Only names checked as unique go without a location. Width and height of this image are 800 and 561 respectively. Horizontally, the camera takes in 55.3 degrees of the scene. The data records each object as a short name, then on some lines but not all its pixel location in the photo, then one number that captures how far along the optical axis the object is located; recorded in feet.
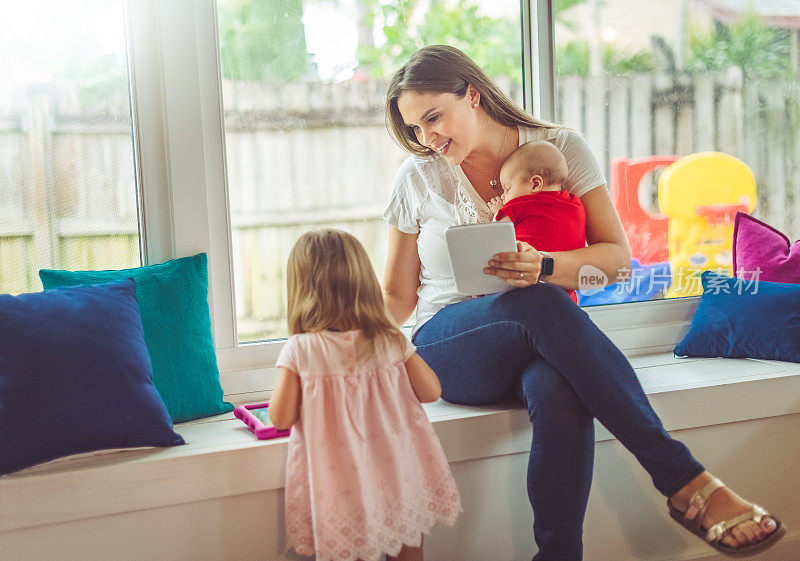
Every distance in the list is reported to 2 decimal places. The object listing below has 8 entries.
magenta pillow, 6.97
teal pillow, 5.45
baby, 5.48
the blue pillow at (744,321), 6.57
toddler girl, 4.42
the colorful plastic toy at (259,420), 5.06
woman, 4.58
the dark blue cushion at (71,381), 4.49
